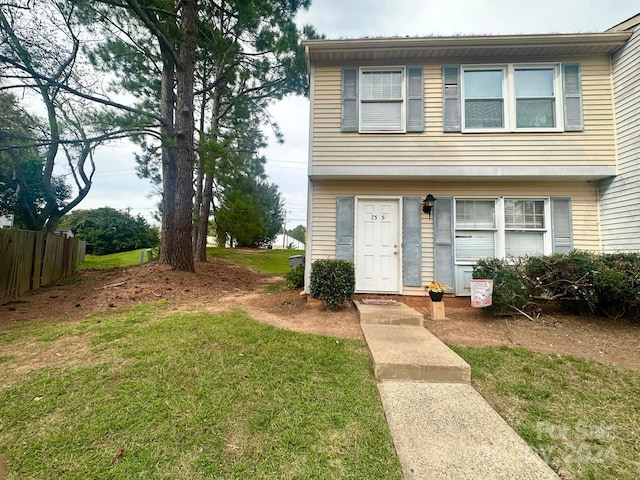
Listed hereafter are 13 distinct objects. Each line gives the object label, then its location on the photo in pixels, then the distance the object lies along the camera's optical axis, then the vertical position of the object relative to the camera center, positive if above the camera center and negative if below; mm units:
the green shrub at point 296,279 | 6953 -661
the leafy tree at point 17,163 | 7324 +2806
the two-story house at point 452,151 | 5426 +2209
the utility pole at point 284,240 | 32781 +1587
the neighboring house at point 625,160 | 4934 +1912
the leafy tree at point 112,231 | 19859 +1305
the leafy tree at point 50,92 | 6074 +4190
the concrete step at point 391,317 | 4250 -966
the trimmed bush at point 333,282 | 4789 -497
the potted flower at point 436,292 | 4609 -597
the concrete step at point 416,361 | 2658 -1073
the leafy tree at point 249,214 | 14602 +2399
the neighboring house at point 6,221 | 17331 +1591
